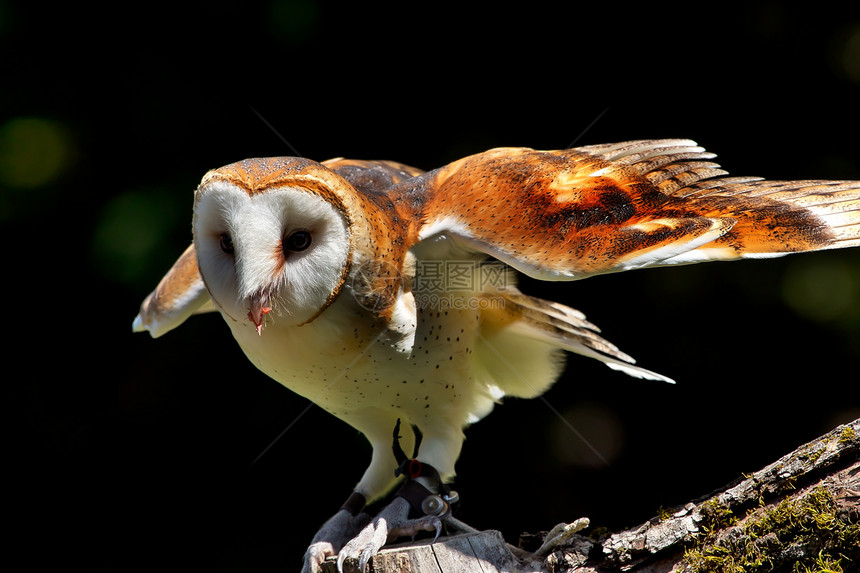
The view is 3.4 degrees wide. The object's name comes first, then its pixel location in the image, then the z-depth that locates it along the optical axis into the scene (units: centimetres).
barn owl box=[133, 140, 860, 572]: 571
